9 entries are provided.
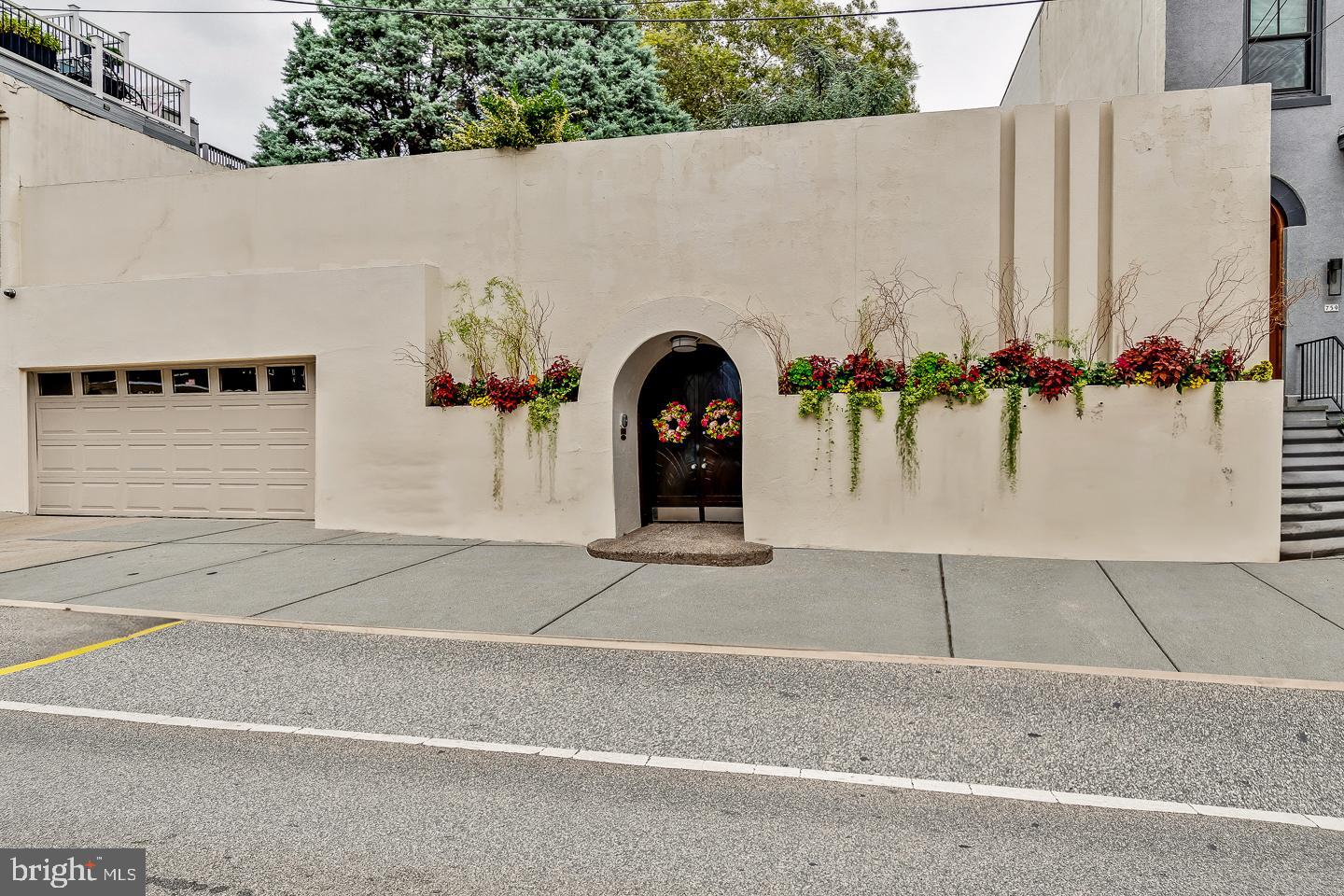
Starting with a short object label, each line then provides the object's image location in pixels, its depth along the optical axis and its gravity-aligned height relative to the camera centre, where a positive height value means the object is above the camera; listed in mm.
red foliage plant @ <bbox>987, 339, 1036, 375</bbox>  9156 +634
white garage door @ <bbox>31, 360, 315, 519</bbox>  12039 -300
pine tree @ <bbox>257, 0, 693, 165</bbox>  20172 +8693
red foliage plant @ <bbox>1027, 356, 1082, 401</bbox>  8891 +400
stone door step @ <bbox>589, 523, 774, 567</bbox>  8758 -1459
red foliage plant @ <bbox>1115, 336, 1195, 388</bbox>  8680 +553
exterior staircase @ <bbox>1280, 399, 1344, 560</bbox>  8859 -809
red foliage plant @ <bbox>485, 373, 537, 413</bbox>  10375 +301
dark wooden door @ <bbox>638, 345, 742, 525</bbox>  11094 -538
